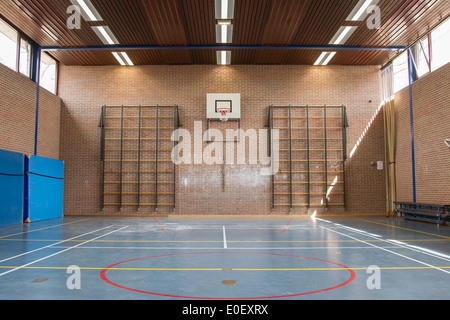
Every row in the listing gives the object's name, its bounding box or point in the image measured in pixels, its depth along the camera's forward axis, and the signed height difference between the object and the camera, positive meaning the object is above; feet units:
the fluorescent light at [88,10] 37.43 +19.54
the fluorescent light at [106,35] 43.98 +19.56
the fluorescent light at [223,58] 52.29 +19.55
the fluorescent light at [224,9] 37.68 +19.64
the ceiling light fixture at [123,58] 52.23 +19.41
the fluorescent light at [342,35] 44.06 +19.58
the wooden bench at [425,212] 39.24 -3.73
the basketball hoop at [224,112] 54.70 +11.15
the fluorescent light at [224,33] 43.27 +19.60
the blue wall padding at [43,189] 44.73 -0.93
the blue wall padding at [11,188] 39.73 -0.67
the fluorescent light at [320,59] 52.54 +19.49
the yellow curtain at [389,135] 53.42 +7.38
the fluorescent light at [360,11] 37.21 +19.43
